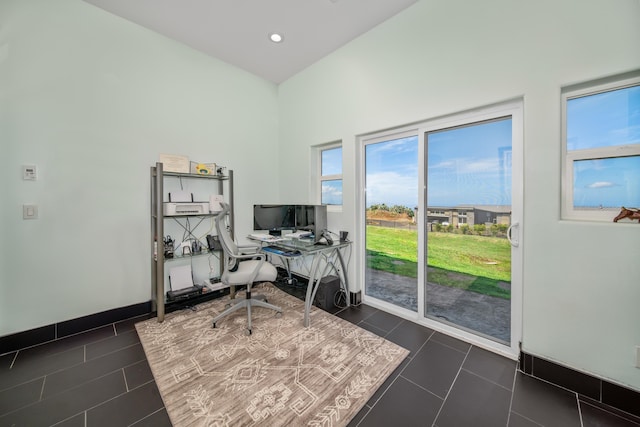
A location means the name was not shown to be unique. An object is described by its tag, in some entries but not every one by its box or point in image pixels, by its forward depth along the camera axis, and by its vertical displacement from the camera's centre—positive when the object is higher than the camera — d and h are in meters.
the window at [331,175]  3.39 +0.52
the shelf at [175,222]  2.56 -0.18
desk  2.53 -0.53
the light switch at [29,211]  2.13 -0.02
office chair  2.42 -0.65
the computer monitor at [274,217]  3.30 -0.10
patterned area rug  1.48 -1.25
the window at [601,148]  1.55 +0.44
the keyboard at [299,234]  3.32 -0.36
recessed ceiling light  2.81 +2.09
